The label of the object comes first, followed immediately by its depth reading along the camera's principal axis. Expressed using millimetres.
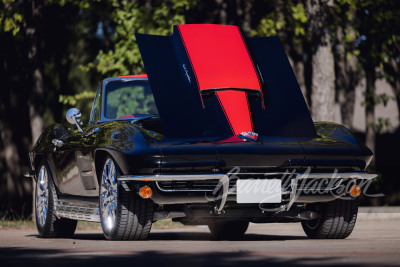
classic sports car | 15266
